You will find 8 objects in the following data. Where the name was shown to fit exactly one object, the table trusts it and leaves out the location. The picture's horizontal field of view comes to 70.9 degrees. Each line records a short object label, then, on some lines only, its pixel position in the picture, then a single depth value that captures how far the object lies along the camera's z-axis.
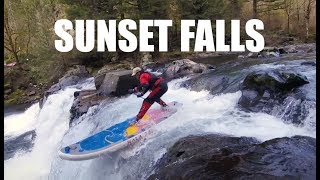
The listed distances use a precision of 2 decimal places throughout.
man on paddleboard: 3.23
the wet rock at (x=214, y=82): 4.00
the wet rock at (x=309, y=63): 4.10
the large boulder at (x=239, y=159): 2.32
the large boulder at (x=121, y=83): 4.28
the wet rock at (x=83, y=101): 4.23
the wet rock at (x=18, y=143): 4.41
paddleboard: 2.90
